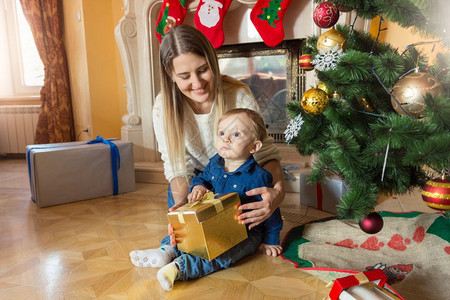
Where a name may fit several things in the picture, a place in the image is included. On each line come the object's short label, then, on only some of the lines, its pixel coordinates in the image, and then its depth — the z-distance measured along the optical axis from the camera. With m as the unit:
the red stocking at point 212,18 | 2.20
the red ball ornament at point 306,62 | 1.15
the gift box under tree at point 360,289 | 0.77
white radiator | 3.31
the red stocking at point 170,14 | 2.31
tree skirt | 1.04
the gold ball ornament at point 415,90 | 0.82
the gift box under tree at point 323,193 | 1.70
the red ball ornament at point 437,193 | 0.78
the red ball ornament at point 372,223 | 0.93
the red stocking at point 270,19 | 2.10
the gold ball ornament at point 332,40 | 1.04
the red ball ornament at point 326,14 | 1.05
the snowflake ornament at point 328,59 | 0.92
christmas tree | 0.78
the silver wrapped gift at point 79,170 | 1.88
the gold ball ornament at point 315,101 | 0.96
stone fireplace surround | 2.29
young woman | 1.20
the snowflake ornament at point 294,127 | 1.04
